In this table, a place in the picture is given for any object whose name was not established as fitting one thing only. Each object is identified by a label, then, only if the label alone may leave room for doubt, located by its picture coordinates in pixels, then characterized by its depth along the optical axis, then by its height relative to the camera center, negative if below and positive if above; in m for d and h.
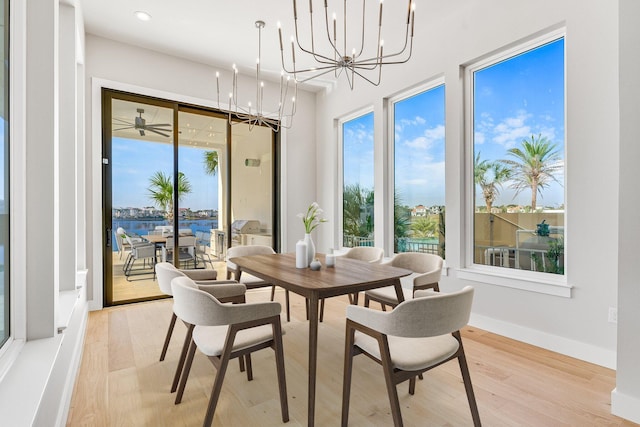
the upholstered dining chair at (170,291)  1.94 -0.53
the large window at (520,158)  2.66 +0.48
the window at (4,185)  1.38 +0.12
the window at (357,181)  4.61 +0.44
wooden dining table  1.67 -0.43
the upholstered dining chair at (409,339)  1.33 -0.63
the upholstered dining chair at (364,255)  3.17 -0.46
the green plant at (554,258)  2.63 -0.41
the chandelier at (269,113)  4.52 +1.48
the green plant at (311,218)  2.42 -0.06
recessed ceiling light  3.24 +2.04
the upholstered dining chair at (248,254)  2.92 -0.48
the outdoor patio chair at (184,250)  4.18 -0.53
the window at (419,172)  3.61 +0.46
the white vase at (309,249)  2.42 -0.30
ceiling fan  3.95 +1.09
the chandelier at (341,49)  3.60 +2.02
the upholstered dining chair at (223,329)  1.48 -0.64
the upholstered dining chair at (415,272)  2.35 -0.51
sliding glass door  3.84 +0.30
